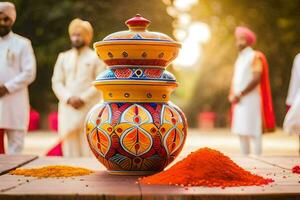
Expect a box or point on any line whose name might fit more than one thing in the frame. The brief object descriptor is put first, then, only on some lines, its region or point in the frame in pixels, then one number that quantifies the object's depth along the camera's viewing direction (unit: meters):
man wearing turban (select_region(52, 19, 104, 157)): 7.54
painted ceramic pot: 3.21
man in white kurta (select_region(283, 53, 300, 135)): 4.38
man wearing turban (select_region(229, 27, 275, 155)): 9.17
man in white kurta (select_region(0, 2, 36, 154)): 6.82
